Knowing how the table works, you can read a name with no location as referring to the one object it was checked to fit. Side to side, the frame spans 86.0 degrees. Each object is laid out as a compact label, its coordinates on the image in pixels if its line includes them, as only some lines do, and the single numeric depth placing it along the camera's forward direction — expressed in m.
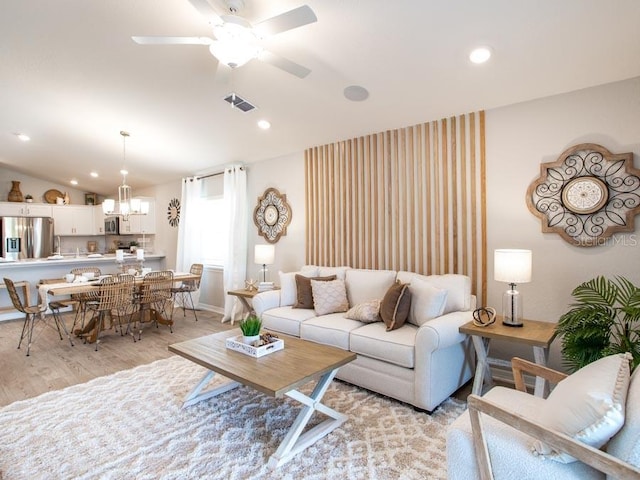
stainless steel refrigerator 6.80
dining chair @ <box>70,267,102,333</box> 4.63
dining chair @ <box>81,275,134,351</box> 4.31
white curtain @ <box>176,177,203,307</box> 6.42
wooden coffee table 2.06
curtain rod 6.10
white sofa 2.57
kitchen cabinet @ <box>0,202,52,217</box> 7.10
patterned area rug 1.99
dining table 4.27
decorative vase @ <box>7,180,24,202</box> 7.40
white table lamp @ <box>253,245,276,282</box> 4.73
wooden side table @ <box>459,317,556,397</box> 2.37
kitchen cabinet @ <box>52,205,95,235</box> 7.78
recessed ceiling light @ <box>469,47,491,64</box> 2.51
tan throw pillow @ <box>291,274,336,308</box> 3.86
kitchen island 5.75
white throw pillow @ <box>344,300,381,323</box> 3.24
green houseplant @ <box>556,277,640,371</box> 2.24
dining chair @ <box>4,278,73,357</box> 4.05
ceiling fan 1.82
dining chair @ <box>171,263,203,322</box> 5.69
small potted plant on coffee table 2.63
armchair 1.12
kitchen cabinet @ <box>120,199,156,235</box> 7.57
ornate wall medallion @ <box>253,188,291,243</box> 5.11
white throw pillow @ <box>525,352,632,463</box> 1.18
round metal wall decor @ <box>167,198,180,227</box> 7.07
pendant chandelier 4.95
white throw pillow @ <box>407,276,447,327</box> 2.91
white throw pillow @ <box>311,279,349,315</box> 3.66
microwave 7.79
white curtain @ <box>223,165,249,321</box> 5.58
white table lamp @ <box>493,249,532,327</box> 2.60
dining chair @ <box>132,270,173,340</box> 4.85
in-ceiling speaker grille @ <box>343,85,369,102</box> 3.20
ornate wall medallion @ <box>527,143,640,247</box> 2.61
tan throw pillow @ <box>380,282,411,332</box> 3.01
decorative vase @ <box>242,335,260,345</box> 2.62
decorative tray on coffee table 2.49
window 6.30
